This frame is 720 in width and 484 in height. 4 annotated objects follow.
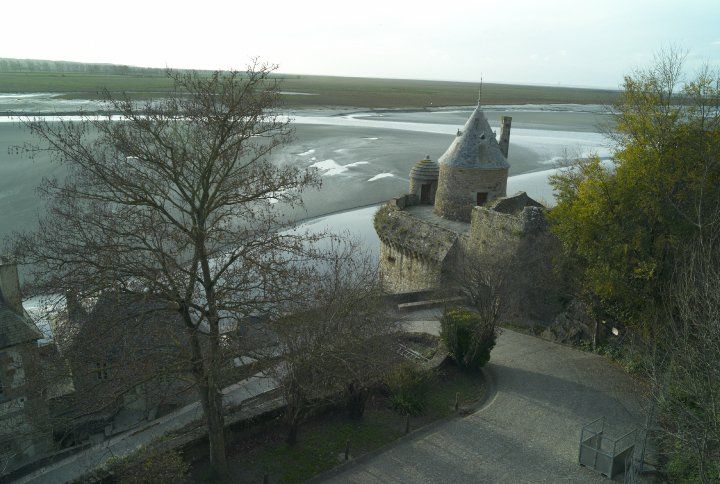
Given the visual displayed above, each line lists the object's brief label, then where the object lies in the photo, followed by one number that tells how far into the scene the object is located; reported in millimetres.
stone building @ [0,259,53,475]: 14158
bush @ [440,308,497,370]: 15422
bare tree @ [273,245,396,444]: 11375
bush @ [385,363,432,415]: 13672
